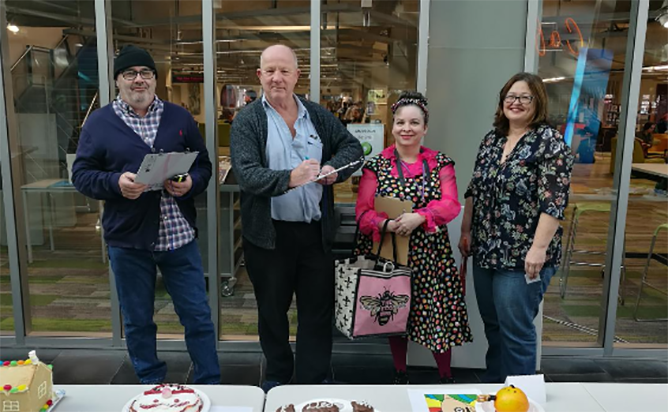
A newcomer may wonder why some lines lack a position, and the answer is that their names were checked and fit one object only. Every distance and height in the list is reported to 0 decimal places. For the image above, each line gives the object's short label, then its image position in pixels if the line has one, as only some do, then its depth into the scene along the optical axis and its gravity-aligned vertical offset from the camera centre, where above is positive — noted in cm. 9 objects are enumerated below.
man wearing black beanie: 229 -38
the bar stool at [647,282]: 379 -117
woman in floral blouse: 216 -34
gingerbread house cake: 123 -64
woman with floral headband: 248 -40
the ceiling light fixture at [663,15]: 345 +83
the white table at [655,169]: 360 -24
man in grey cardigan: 230 -37
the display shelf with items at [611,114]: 339 +14
